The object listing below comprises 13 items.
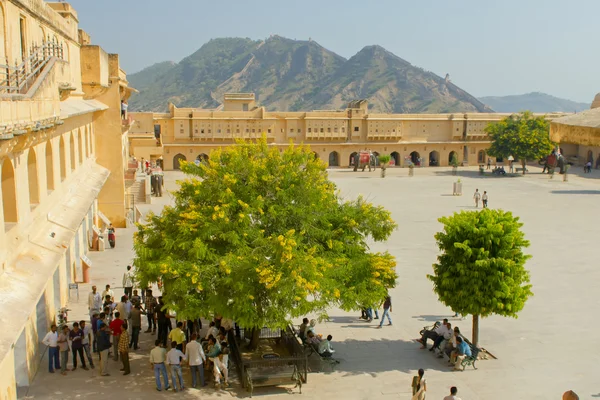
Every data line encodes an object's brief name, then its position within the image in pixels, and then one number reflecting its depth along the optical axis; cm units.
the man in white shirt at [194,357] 1102
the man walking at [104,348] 1140
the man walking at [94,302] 1384
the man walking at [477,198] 3300
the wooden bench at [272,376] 1091
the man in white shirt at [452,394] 934
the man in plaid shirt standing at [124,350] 1141
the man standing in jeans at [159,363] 1084
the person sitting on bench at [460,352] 1198
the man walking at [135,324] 1280
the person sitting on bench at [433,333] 1284
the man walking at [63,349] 1141
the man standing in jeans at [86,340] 1185
